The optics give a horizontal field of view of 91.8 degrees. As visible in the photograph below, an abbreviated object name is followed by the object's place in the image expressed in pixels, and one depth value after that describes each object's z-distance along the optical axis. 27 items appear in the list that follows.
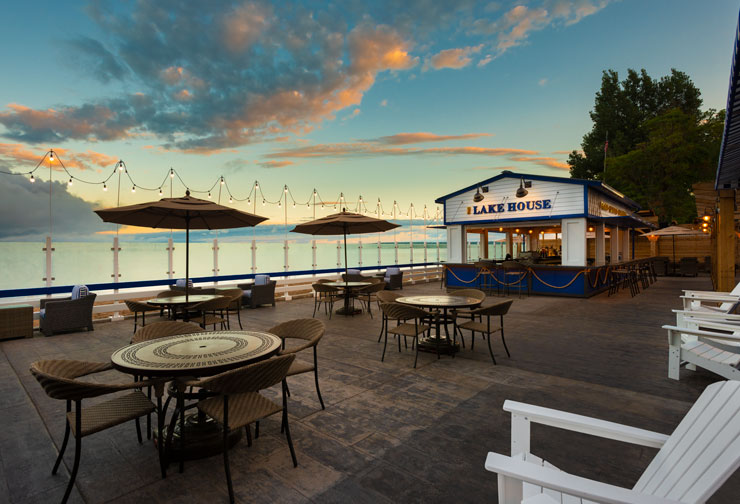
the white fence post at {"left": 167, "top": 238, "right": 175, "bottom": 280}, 10.59
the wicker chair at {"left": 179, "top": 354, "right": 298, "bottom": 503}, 2.21
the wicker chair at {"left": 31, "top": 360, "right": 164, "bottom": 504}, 2.10
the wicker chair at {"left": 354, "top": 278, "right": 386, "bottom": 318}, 8.50
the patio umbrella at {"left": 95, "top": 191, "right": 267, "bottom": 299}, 4.53
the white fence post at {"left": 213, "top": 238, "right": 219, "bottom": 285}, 11.20
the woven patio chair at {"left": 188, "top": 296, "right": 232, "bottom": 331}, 6.15
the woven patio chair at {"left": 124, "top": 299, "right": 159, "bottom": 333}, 6.00
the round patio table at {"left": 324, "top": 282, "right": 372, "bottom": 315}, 8.77
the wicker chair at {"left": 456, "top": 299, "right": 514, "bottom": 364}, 4.91
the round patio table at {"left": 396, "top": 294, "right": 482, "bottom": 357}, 5.20
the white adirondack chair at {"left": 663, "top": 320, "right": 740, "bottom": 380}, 3.79
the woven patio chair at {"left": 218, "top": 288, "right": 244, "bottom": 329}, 6.92
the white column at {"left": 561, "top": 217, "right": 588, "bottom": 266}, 12.34
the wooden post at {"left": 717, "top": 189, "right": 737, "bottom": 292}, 8.34
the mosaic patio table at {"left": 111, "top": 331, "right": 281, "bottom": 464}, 2.49
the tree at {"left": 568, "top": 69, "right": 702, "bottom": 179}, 33.84
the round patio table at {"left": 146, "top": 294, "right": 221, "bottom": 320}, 6.20
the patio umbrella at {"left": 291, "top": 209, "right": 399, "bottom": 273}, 8.67
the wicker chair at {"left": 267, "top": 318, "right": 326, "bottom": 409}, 3.60
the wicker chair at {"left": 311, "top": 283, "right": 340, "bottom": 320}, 8.59
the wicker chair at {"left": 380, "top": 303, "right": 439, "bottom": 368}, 4.98
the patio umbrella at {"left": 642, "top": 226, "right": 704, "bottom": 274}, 16.94
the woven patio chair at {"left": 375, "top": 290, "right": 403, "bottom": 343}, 6.03
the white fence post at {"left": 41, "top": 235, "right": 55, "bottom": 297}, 8.37
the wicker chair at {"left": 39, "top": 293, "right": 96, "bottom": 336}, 7.01
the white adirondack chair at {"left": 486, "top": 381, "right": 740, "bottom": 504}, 1.21
